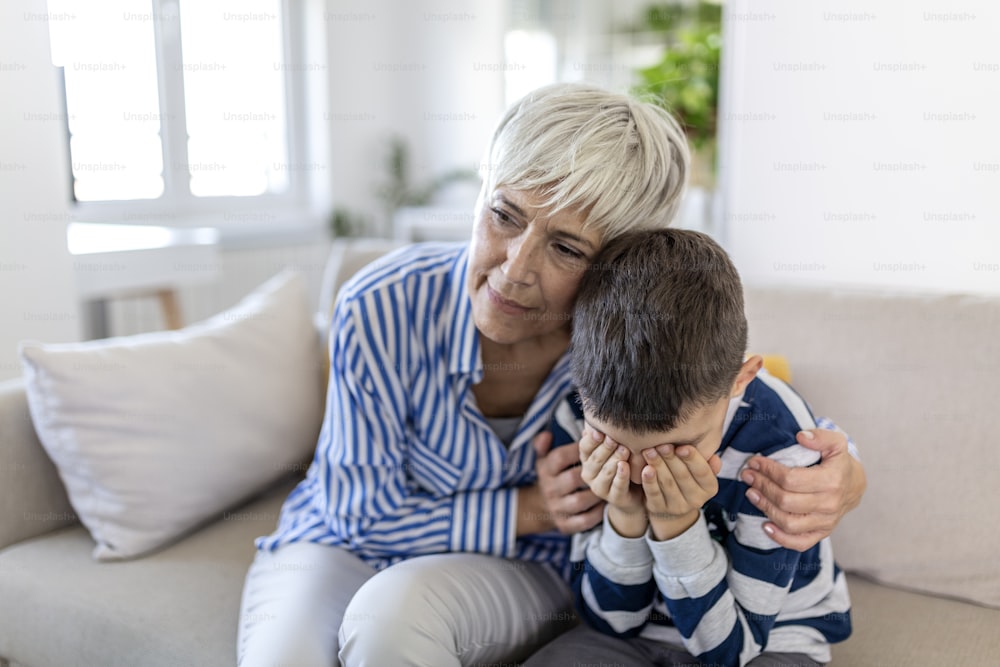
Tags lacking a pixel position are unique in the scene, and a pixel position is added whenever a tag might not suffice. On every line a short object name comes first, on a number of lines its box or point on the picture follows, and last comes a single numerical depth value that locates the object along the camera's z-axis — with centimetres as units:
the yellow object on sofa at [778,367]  132
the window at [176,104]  311
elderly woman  101
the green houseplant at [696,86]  346
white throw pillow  128
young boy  89
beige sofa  117
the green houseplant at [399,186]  431
